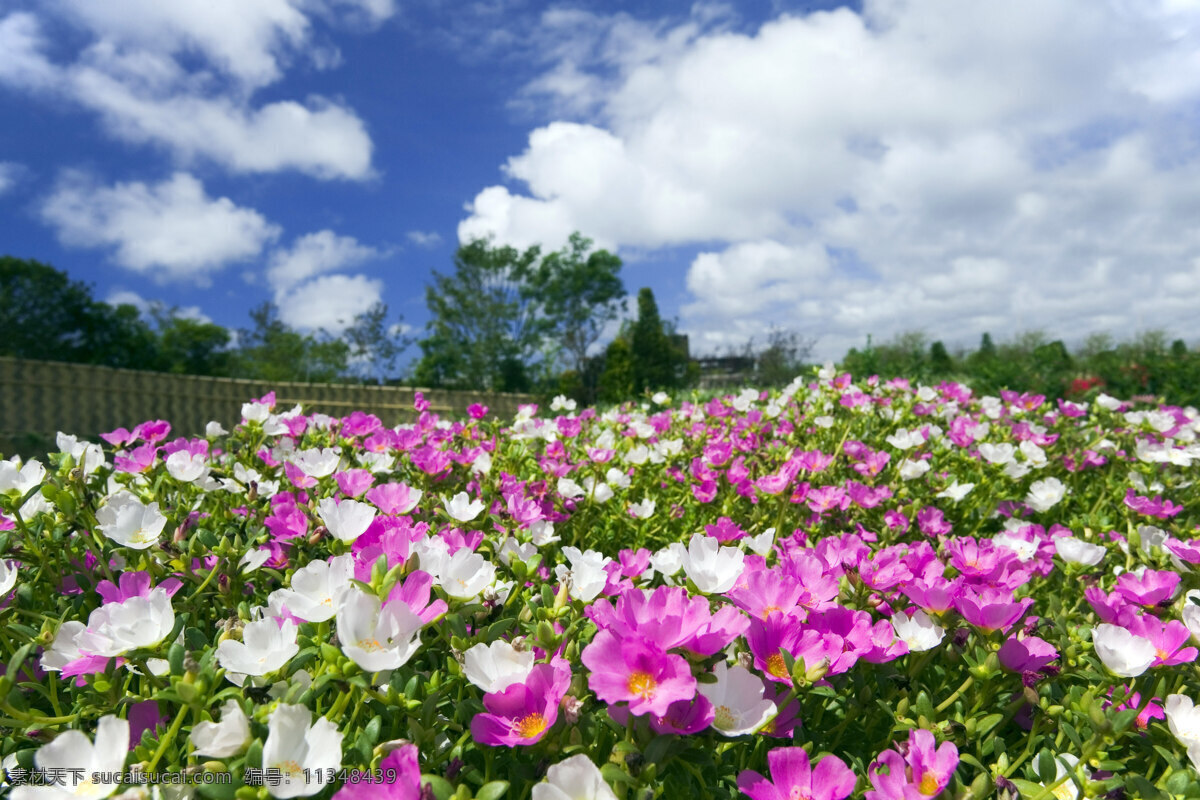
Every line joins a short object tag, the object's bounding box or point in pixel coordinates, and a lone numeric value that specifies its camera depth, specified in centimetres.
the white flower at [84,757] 20
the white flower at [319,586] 25
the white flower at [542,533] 43
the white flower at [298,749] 19
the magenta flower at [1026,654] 27
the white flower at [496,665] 23
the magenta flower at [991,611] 28
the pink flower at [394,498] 39
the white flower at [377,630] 21
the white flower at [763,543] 38
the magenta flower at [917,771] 22
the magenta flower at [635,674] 20
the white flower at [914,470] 62
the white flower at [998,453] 64
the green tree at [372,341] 2170
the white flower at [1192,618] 29
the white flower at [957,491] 57
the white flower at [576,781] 19
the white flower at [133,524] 33
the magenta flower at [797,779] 22
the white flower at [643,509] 54
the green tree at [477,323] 2049
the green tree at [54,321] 1800
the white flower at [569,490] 54
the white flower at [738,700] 22
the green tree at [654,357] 1727
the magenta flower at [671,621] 22
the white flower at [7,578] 30
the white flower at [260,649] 23
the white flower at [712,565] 29
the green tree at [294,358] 2081
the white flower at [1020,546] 41
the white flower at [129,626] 25
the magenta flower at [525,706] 21
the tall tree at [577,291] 2632
